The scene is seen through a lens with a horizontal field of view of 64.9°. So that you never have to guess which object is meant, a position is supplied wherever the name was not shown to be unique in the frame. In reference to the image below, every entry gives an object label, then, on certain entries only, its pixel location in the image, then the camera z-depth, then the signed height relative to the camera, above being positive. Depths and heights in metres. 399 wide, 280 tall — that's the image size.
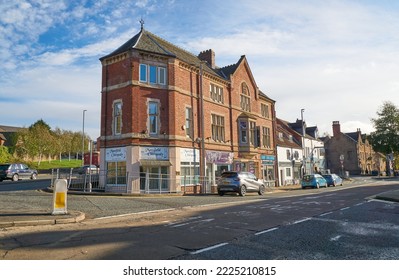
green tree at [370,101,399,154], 68.68 +8.75
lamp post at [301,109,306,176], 45.31 +1.34
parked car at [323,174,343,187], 37.81 -0.99
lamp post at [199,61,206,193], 24.80 +2.30
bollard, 10.47 -0.68
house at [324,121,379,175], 71.44 +4.71
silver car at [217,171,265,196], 21.73 -0.64
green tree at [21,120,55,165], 58.34 +6.78
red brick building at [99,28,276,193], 22.31 +4.15
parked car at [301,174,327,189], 33.69 -0.96
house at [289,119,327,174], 49.22 +3.58
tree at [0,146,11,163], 52.71 +3.90
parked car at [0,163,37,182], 32.06 +0.61
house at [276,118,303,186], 39.69 +2.31
